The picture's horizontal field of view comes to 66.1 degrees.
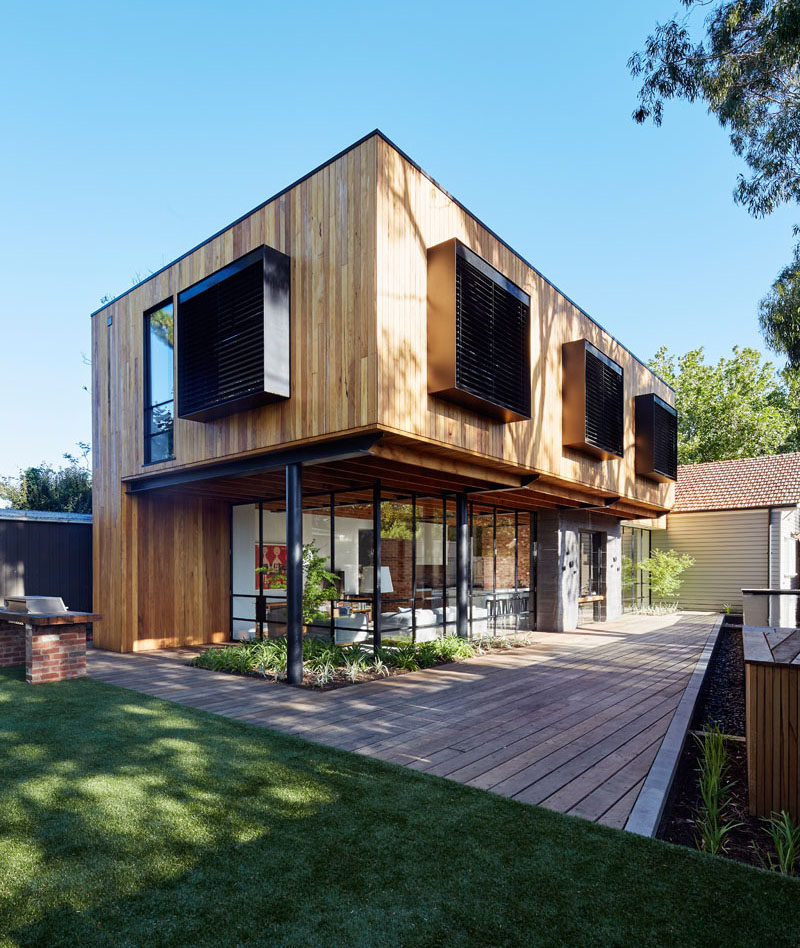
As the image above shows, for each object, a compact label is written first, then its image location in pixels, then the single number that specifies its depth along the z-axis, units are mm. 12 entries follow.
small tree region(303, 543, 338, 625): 8359
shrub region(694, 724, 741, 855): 3279
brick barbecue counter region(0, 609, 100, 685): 7020
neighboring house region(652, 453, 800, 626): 16547
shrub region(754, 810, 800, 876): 3021
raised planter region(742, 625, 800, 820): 3541
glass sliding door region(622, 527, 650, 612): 17625
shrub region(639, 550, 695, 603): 17359
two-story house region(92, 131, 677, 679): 6824
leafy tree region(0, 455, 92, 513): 20891
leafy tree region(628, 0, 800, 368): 9781
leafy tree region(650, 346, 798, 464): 30891
